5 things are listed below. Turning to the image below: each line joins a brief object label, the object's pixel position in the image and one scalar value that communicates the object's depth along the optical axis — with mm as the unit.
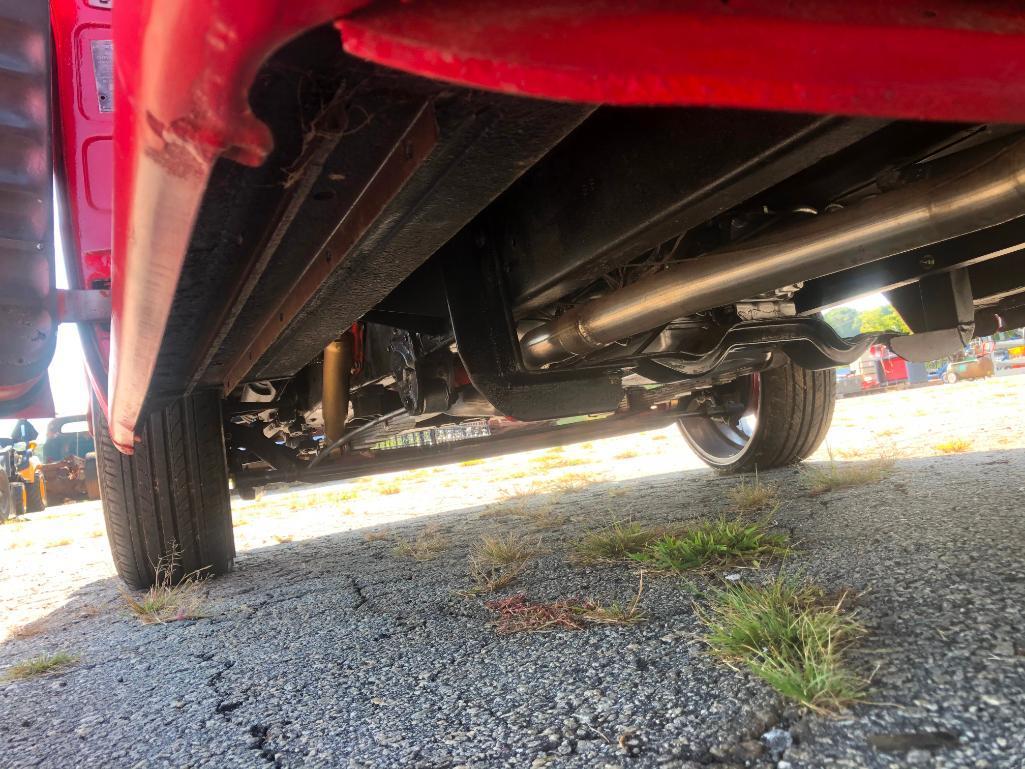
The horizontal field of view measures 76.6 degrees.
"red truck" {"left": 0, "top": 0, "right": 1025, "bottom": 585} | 439
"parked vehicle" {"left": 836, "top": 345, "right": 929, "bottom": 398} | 16875
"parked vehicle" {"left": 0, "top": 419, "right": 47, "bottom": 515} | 9984
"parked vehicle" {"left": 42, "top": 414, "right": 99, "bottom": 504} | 10727
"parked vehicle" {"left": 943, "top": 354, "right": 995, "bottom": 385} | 14820
